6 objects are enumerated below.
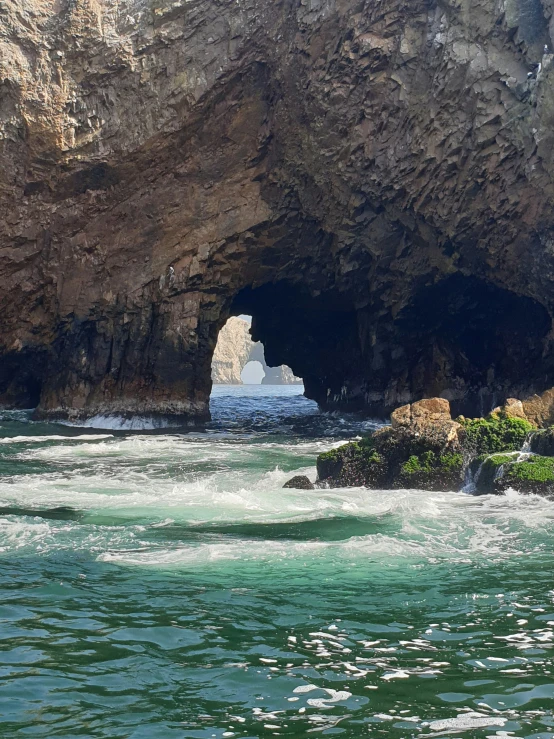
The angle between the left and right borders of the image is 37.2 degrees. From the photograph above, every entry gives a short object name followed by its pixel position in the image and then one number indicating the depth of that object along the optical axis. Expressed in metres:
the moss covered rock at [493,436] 17.23
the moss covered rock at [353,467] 17.25
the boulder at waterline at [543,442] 16.27
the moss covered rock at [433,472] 16.56
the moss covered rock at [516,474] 14.93
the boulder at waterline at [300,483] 16.86
